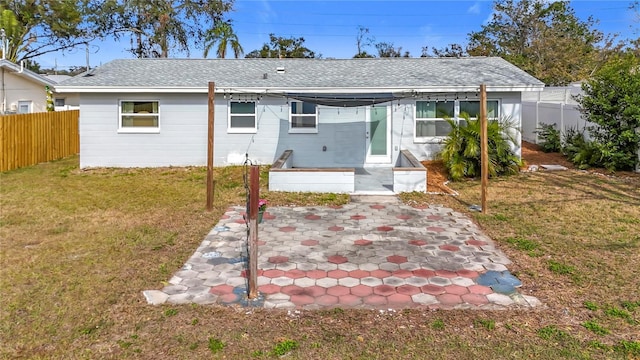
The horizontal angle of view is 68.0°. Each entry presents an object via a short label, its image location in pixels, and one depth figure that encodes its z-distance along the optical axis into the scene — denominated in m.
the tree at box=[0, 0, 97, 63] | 29.83
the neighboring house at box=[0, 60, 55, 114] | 20.28
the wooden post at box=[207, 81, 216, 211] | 8.84
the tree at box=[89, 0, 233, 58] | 31.25
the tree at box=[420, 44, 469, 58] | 35.28
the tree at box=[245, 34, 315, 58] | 39.72
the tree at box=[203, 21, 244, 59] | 29.02
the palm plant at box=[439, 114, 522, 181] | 11.85
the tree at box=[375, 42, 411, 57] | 37.50
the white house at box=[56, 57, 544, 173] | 13.96
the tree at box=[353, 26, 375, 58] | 37.31
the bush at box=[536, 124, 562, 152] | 16.47
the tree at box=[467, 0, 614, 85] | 31.00
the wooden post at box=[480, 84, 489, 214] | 8.81
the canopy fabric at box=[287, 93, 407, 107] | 11.46
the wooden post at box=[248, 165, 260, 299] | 4.80
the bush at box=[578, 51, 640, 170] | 12.19
